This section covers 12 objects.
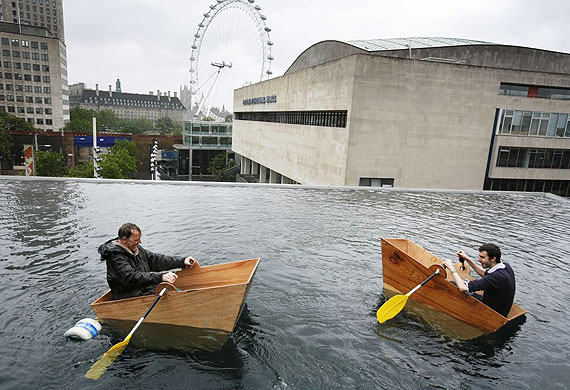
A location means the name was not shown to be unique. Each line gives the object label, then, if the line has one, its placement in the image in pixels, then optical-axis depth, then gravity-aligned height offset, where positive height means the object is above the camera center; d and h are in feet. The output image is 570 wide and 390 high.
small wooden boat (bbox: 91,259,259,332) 18.17 -8.76
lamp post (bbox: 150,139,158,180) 121.31 -13.36
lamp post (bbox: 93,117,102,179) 115.96 -15.18
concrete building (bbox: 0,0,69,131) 293.64 +27.61
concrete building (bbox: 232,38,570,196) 94.79 +4.45
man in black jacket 18.44 -7.19
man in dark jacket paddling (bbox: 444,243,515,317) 20.22 -7.16
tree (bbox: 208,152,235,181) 219.61 -22.50
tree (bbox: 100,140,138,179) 139.64 -17.46
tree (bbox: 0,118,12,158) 197.88 -16.14
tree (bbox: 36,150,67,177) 142.82 -18.74
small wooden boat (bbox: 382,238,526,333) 20.33 -8.46
